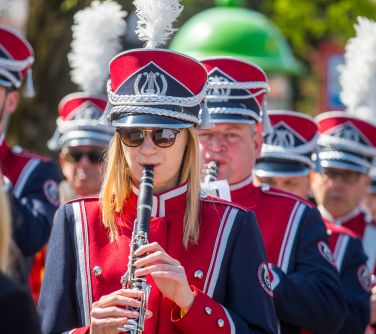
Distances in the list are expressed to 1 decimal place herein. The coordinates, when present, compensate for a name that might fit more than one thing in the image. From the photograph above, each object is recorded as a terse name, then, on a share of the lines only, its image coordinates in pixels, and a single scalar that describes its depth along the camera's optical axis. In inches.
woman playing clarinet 354.6
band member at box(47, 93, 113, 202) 613.0
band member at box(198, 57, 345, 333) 419.5
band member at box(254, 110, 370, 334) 486.3
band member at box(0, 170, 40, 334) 246.1
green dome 970.7
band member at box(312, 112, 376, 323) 591.2
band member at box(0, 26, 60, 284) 509.4
